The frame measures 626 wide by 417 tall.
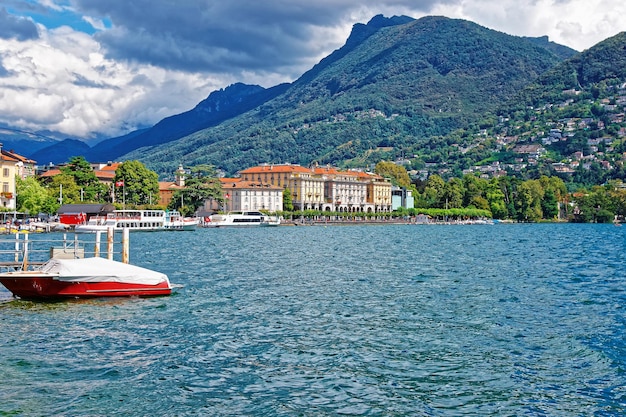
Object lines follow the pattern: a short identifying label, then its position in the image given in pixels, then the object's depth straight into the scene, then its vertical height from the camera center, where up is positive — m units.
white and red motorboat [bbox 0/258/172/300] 27.67 -2.49
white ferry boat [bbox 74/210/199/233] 105.06 -0.81
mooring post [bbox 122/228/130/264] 33.71 -1.41
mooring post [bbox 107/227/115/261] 33.94 -1.26
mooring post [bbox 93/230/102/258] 33.72 -1.42
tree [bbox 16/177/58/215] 105.31 +2.93
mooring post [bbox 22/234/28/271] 29.72 -1.77
